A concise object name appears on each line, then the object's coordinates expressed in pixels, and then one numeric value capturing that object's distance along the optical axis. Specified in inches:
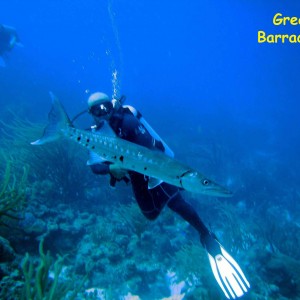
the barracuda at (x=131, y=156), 92.8
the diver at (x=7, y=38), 542.2
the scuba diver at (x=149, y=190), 144.9
